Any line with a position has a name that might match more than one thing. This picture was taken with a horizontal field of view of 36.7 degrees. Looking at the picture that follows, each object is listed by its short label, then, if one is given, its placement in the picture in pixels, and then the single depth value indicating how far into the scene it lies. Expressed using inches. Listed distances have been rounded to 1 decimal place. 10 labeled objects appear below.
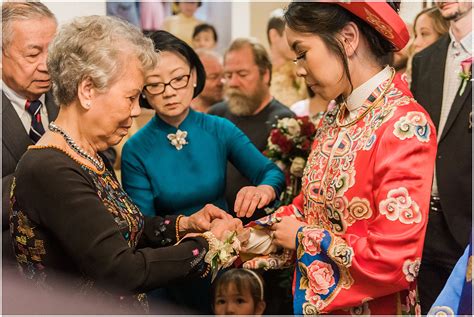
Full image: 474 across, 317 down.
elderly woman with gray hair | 67.3
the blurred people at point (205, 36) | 202.7
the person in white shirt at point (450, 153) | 115.6
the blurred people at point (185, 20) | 204.1
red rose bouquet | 114.6
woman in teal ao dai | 92.6
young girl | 102.5
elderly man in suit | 92.0
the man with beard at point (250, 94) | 134.3
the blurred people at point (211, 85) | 163.2
